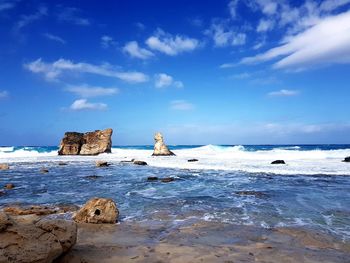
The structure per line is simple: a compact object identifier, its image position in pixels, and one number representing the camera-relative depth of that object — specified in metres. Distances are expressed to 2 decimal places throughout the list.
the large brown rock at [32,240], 4.37
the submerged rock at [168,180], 17.08
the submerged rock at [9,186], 15.11
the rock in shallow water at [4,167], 26.15
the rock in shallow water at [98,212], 8.26
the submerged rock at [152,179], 17.66
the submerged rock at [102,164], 28.82
